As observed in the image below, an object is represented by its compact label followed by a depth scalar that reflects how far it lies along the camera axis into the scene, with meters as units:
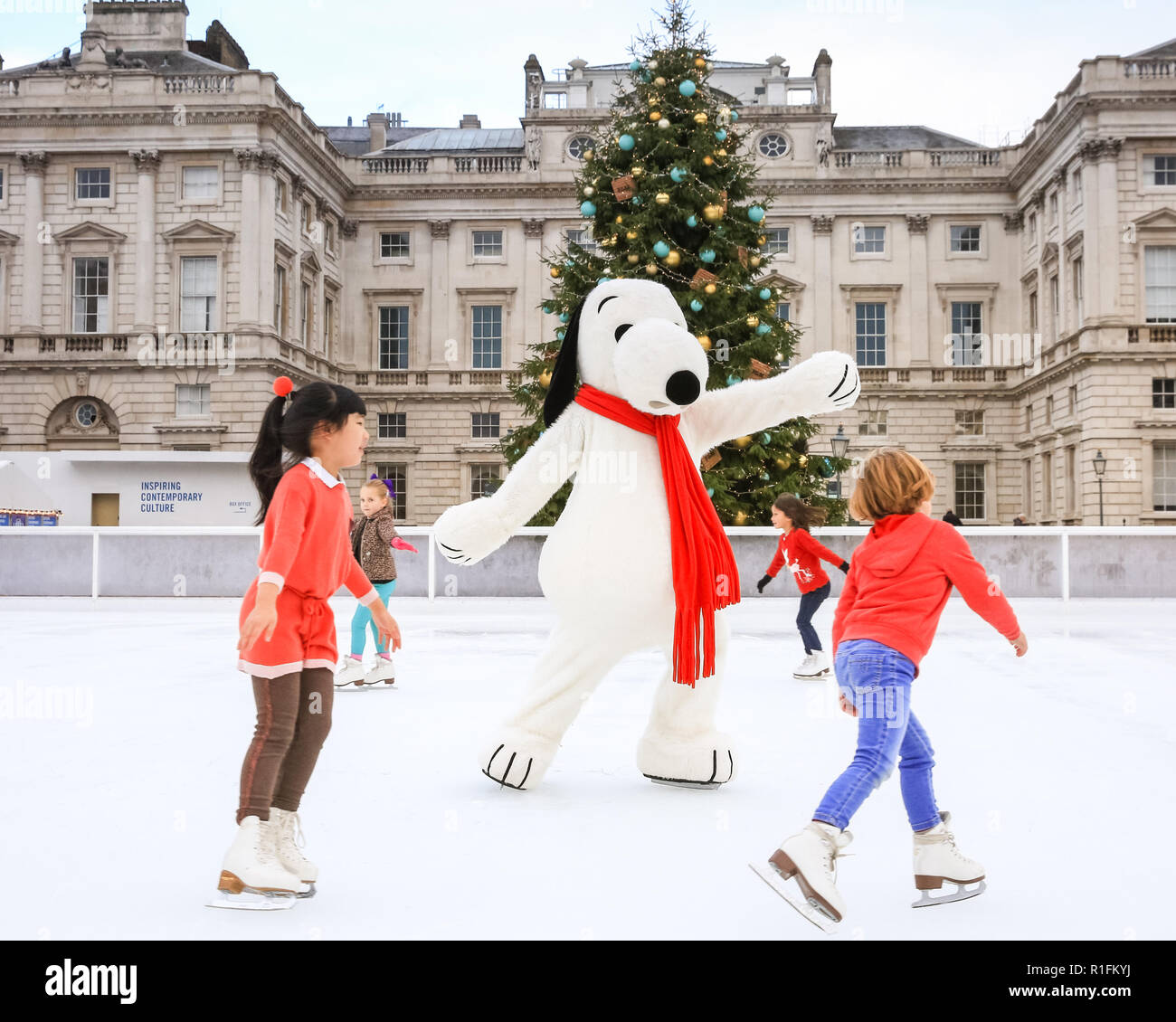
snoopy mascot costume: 3.57
